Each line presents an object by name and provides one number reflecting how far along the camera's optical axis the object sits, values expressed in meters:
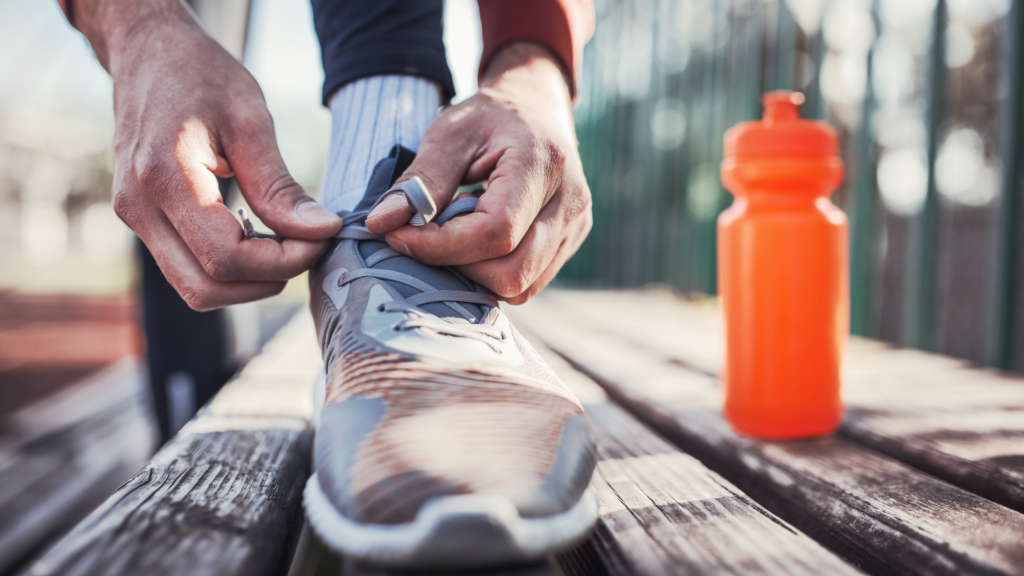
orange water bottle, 0.79
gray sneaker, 0.37
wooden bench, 0.42
